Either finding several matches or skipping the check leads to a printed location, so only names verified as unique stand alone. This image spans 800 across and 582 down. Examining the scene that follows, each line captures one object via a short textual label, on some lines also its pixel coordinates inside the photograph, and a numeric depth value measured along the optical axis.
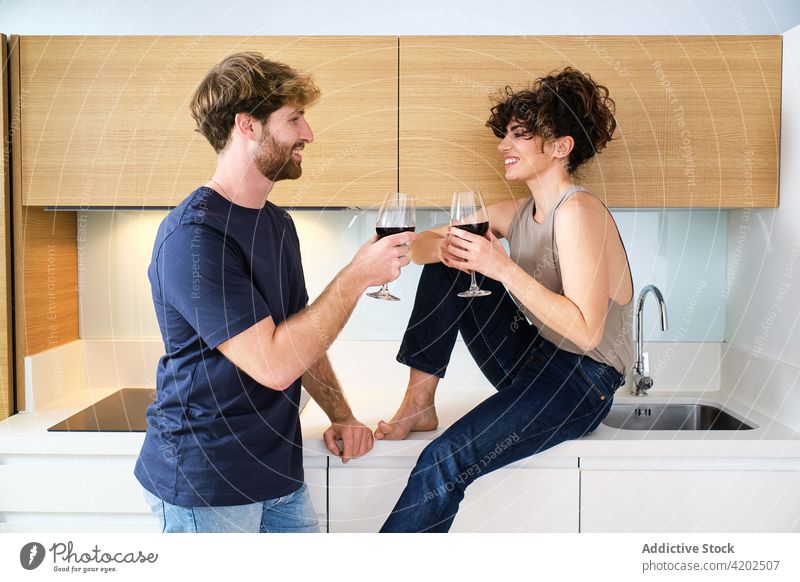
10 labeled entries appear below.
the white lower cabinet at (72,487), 1.61
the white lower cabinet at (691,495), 1.57
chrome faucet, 1.91
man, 1.18
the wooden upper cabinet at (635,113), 1.69
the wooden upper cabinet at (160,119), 1.69
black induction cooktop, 1.66
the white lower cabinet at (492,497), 1.57
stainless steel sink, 1.88
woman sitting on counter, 1.43
